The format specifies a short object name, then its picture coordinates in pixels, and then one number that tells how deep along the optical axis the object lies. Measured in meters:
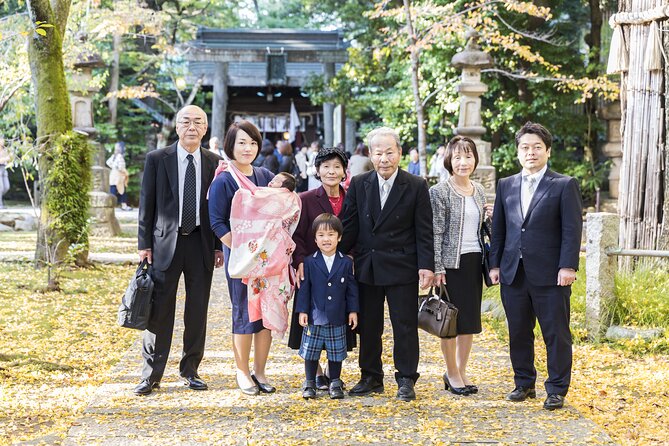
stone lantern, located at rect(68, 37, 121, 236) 13.41
